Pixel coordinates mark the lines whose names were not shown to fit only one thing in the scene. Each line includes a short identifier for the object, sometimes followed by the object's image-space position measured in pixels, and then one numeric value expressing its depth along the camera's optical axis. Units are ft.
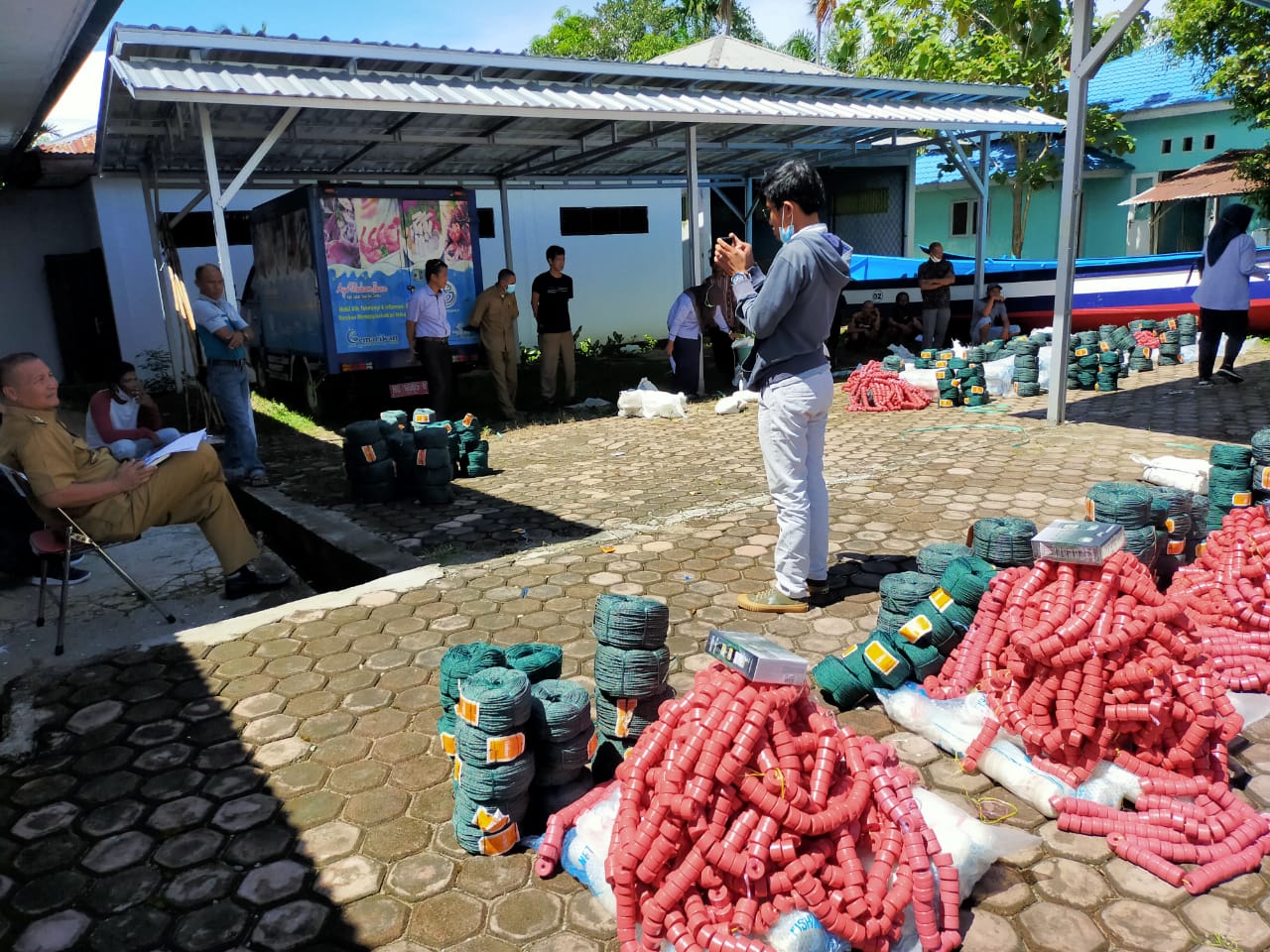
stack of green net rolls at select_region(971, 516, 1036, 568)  11.72
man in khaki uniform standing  35.76
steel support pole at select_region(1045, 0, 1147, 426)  26.09
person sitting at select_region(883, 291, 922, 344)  49.90
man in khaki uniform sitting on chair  14.38
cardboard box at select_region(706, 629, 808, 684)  7.48
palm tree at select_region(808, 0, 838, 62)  105.70
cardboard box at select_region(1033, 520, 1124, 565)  9.29
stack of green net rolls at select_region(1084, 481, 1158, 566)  12.32
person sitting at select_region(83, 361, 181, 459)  18.98
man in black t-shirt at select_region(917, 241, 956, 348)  44.01
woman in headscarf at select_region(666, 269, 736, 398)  37.06
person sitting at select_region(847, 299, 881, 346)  51.21
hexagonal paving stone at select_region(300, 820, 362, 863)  8.99
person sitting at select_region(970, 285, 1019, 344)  46.01
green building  70.23
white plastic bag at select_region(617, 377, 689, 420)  34.32
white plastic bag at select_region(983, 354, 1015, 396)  36.17
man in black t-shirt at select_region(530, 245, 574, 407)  36.78
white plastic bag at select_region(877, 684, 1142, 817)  9.02
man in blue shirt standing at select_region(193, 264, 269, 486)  23.56
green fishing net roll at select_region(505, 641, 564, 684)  9.92
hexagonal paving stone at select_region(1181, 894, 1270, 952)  7.29
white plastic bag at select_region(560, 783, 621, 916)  8.15
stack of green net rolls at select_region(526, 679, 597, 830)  8.93
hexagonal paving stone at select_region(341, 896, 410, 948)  7.84
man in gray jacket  12.76
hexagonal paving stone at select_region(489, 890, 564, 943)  7.81
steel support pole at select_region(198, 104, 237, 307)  26.35
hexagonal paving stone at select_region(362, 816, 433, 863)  8.97
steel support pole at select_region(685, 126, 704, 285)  36.76
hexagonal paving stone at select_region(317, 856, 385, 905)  8.39
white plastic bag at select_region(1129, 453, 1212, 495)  18.74
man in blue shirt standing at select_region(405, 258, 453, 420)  32.76
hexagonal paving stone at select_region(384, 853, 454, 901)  8.39
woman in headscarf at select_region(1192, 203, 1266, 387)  31.19
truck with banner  34.37
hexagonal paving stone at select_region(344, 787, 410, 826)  9.53
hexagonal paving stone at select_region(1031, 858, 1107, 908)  7.88
